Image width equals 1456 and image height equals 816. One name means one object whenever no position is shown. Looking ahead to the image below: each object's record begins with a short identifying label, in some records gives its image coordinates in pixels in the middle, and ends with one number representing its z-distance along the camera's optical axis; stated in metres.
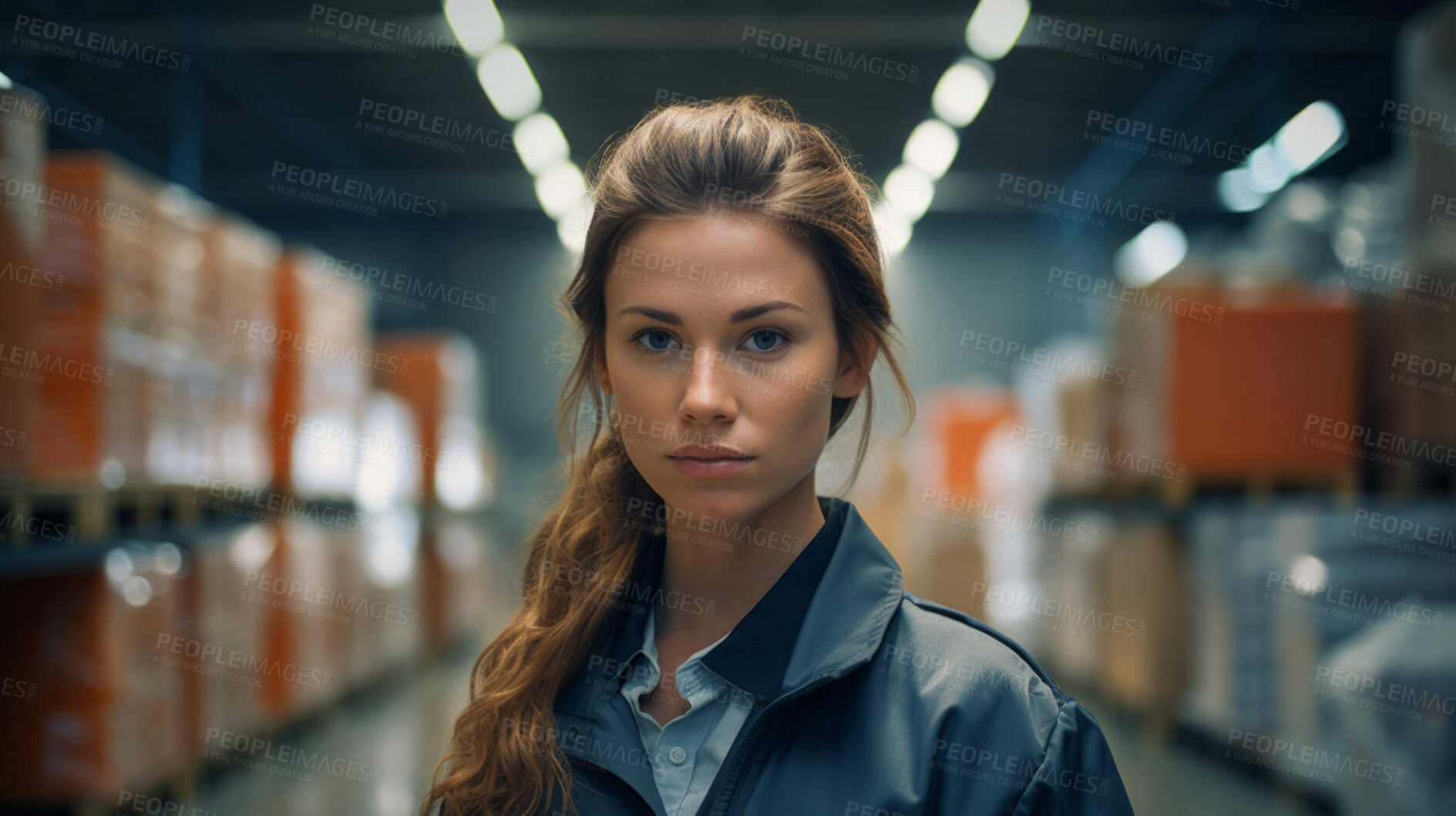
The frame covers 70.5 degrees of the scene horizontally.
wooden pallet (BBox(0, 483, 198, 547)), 3.72
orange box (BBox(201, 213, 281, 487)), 5.43
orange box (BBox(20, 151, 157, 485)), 4.12
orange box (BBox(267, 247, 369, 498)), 6.41
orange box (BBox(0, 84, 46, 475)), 3.67
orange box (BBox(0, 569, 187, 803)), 4.24
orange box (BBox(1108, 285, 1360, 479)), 5.26
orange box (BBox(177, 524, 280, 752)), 5.15
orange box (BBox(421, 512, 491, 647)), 9.95
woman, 1.19
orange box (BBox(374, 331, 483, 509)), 9.55
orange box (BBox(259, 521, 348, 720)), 6.18
